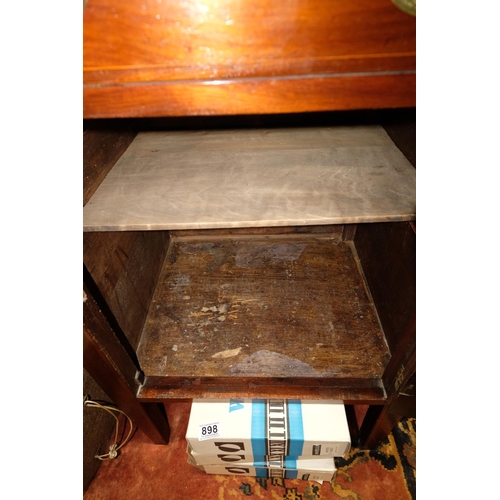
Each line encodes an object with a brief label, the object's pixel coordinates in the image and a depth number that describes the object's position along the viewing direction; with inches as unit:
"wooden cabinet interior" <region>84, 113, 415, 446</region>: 31.8
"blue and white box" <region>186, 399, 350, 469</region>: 35.5
